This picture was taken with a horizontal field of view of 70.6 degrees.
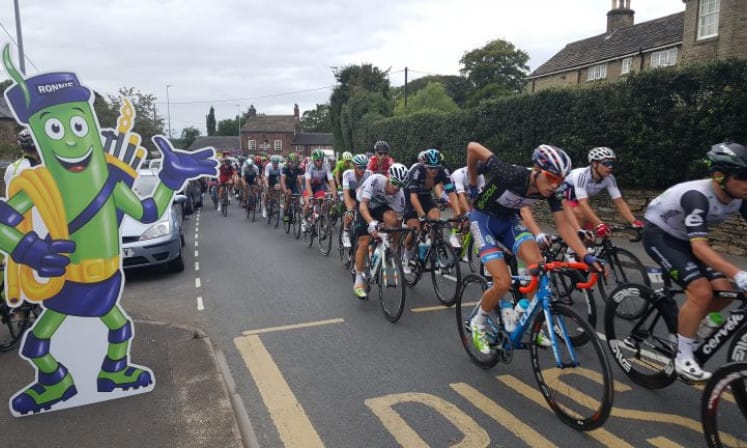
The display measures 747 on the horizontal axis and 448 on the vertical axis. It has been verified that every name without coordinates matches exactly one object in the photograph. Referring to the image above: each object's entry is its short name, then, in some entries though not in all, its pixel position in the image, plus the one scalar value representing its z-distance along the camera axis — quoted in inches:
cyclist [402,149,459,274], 279.7
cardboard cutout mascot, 152.2
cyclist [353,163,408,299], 263.6
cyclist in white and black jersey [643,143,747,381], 138.5
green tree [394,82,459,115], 2044.8
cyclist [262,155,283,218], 590.6
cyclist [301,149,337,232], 446.4
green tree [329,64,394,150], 1813.5
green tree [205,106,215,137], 5620.1
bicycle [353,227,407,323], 238.8
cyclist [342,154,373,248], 315.9
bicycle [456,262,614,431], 136.7
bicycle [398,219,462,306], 266.2
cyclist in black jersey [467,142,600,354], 165.0
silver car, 324.2
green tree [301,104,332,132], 4785.9
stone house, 802.2
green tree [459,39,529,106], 2468.0
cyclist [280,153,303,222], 516.4
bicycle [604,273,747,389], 145.9
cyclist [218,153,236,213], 743.7
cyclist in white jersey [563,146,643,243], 253.9
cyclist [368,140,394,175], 331.6
